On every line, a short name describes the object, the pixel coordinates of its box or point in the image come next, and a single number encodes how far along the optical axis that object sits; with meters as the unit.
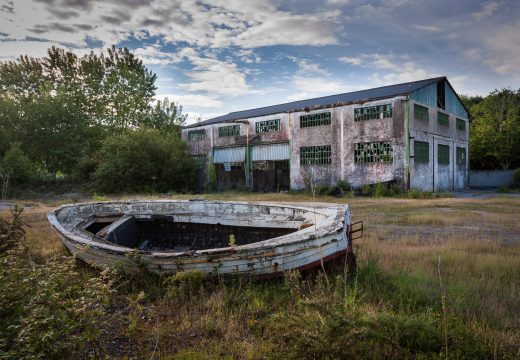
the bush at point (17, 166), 23.80
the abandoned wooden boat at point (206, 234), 4.11
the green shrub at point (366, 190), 19.45
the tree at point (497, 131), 29.27
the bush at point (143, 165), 24.41
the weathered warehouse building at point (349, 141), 19.34
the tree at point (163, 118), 38.38
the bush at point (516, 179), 24.92
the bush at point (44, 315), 2.24
